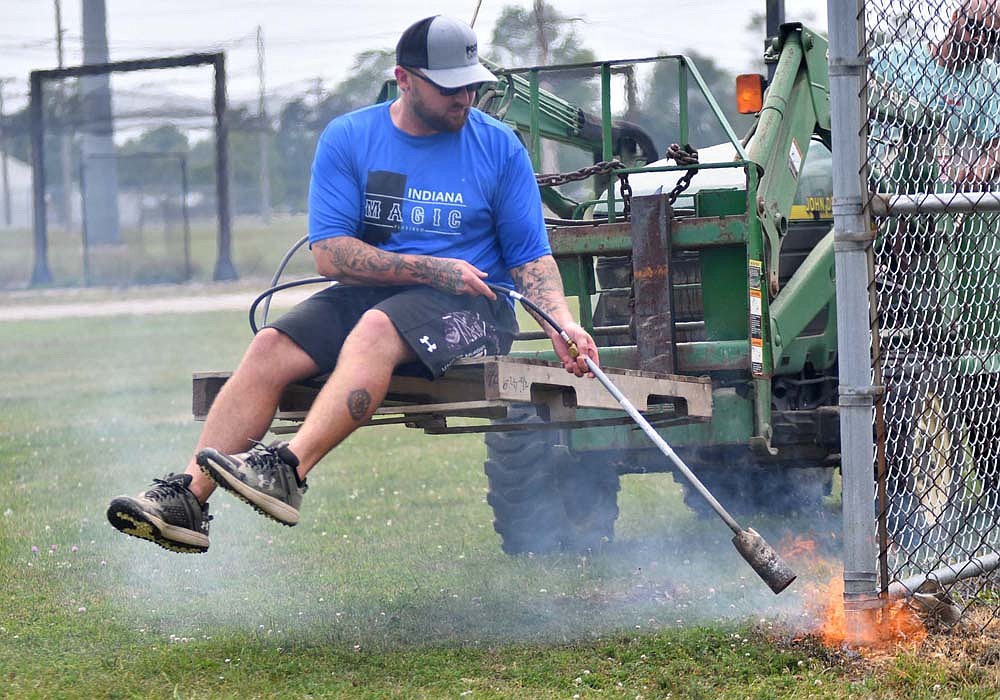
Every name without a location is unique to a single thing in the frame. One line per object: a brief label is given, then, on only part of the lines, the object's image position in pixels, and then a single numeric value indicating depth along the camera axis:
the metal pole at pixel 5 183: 51.79
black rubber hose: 10.83
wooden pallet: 9.77
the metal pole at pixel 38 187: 51.16
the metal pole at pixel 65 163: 52.91
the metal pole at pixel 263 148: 48.62
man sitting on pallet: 9.63
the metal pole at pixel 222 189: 50.25
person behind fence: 9.90
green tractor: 10.50
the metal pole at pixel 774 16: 15.14
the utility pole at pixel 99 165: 53.19
